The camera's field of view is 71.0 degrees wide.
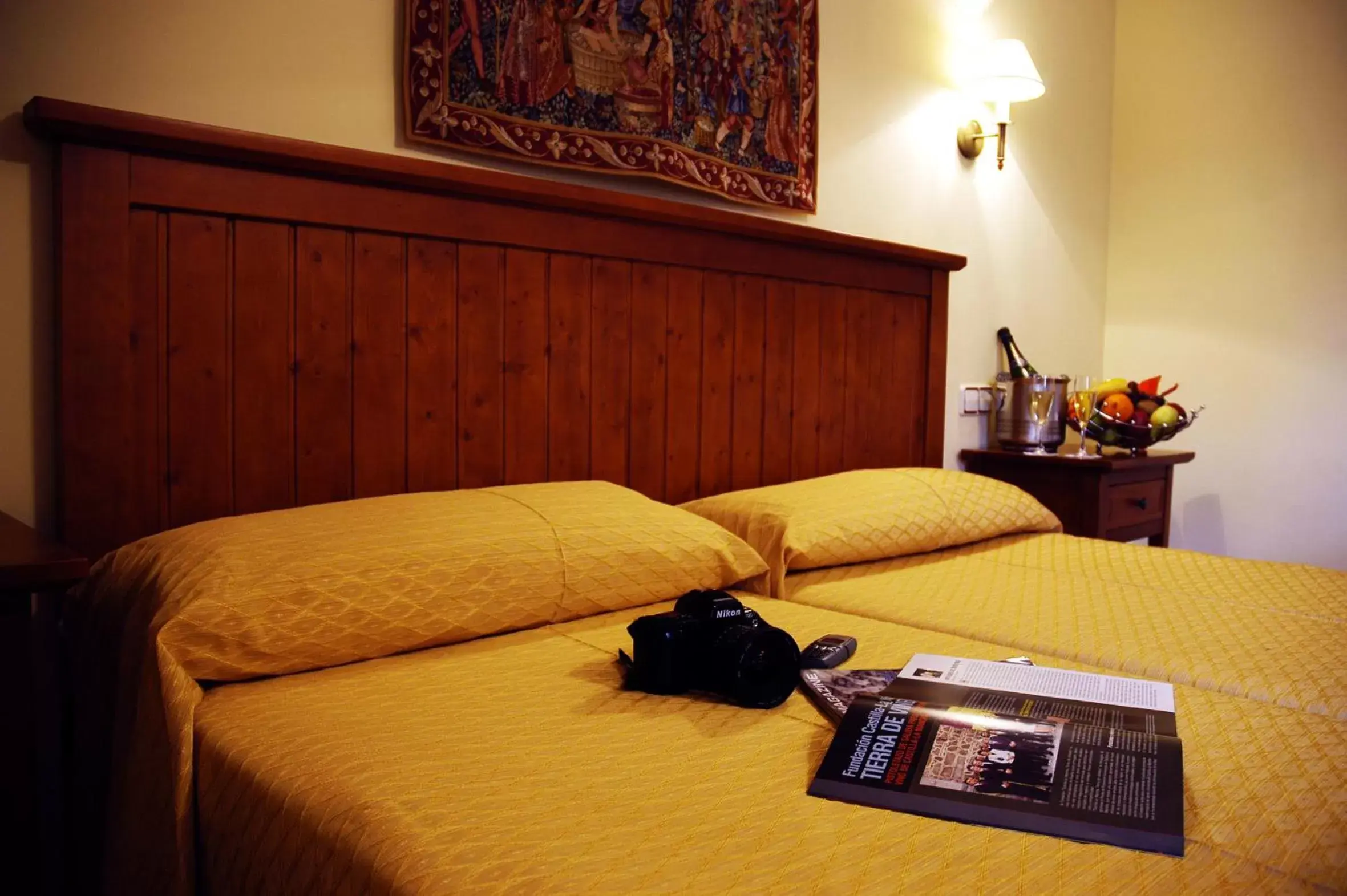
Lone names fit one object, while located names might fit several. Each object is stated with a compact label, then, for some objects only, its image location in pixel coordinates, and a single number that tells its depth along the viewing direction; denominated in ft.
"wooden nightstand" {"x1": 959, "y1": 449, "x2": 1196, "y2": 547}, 8.12
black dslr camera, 3.38
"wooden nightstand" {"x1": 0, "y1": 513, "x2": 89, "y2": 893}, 2.97
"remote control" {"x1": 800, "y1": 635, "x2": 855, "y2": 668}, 3.70
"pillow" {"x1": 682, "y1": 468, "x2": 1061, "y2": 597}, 5.57
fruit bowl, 8.47
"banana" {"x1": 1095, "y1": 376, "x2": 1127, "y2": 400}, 8.78
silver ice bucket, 9.00
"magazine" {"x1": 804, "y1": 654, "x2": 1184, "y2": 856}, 2.47
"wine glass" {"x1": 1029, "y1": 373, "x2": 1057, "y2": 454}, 8.90
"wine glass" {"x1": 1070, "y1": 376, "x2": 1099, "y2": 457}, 8.61
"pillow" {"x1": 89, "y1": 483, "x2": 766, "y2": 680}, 3.52
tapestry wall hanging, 5.38
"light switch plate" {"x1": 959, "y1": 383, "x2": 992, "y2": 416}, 9.18
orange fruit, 8.57
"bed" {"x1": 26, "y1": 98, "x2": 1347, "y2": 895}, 2.48
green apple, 8.45
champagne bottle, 9.46
